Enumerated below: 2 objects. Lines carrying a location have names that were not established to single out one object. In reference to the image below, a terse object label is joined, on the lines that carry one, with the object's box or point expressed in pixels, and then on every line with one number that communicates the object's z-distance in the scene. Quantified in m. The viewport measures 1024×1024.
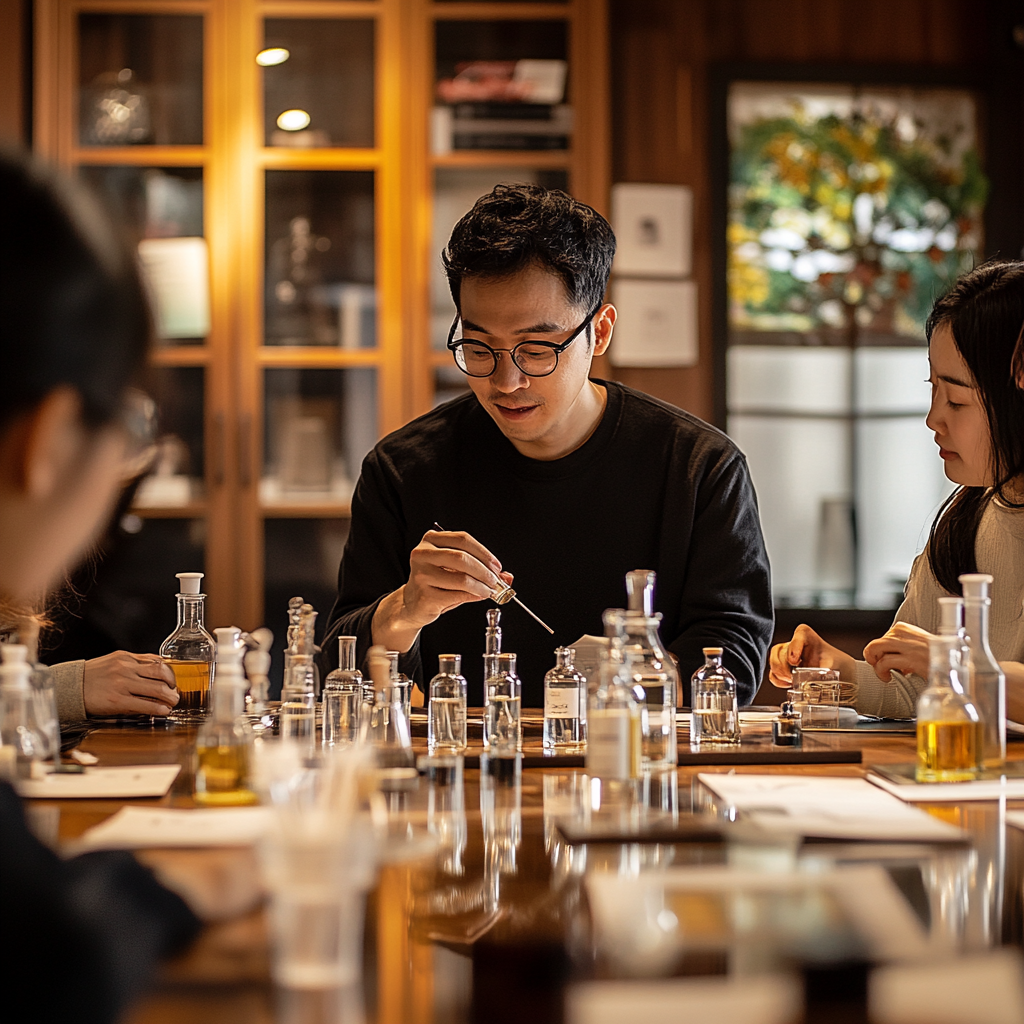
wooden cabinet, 3.66
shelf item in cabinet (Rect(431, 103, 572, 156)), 3.69
